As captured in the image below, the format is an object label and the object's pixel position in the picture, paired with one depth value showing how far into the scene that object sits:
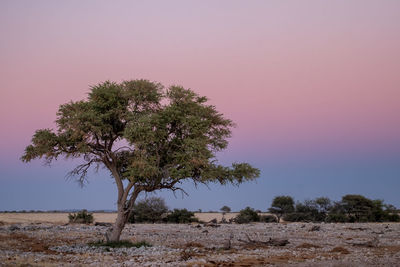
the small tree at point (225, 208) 90.45
